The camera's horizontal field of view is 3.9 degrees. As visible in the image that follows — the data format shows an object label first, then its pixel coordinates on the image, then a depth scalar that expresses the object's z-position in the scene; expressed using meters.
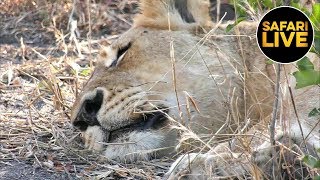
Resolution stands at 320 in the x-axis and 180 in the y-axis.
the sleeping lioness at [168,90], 8.37
